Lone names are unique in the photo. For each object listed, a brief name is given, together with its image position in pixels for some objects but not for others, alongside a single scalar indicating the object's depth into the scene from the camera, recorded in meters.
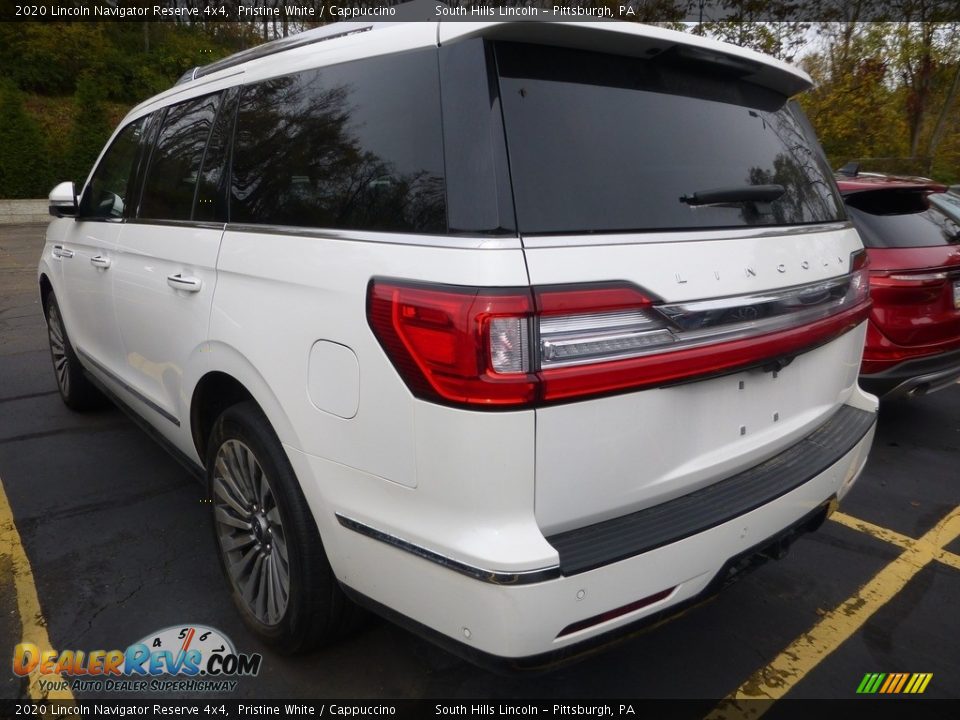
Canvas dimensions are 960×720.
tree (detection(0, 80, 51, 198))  20.31
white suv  1.58
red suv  4.01
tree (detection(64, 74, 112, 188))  21.42
